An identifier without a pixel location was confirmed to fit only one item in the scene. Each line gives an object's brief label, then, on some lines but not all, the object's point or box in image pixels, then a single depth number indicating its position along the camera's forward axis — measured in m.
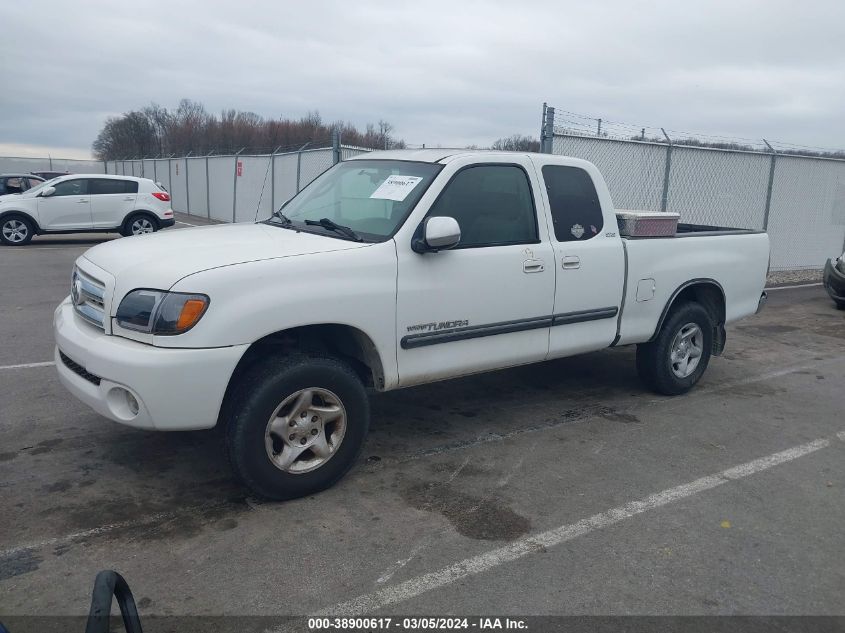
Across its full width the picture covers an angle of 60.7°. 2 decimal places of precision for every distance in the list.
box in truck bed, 5.66
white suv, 16.20
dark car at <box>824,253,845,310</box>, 10.64
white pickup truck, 3.62
